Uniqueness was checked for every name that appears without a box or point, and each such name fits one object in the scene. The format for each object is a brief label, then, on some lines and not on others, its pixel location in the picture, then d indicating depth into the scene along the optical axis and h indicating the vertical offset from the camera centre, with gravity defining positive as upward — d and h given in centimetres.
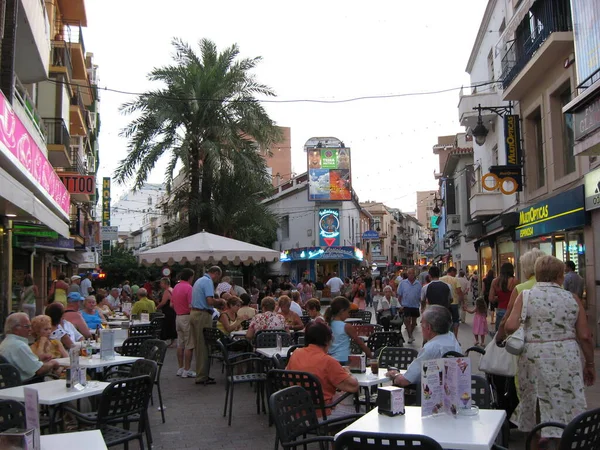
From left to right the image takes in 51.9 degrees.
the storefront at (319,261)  4531 +68
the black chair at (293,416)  398 -99
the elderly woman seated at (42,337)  691 -67
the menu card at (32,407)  322 -68
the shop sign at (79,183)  2234 +341
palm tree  2233 +562
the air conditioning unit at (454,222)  3456 +245
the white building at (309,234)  4572 +276
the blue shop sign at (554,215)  1290 +115
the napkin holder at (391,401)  399 -87
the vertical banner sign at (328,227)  4647 +322
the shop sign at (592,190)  1182 +143
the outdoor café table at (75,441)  366 -100
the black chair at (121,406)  503 -110
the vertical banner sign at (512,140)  1800 +365
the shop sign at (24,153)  832 +207
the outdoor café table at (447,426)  344 -97
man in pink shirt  1077 -80
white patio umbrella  1369 +47
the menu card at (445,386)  380 -76
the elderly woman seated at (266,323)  952 -80
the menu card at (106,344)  721 -80
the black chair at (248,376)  767 -133
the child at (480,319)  1330 -118
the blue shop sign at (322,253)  4522 +123
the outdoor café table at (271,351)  781 -105
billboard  4522 +673
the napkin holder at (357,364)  595 -92
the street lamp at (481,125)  1888 +431
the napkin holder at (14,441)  274 -72
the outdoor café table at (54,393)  523 -102
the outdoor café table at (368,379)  550 -101
